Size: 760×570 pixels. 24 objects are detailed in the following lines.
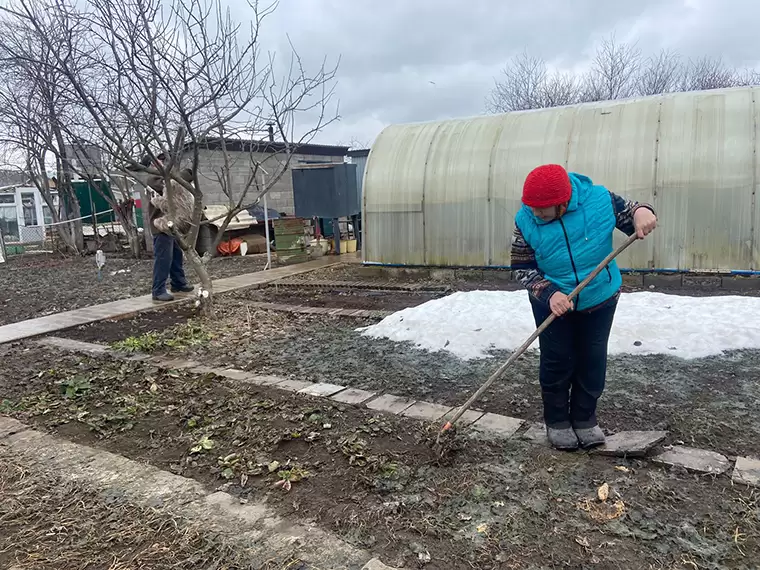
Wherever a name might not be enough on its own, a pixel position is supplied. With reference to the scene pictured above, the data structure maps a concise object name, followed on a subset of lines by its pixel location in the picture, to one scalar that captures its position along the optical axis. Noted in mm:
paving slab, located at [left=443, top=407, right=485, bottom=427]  3409
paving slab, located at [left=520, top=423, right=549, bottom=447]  3143
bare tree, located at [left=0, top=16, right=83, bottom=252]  11156
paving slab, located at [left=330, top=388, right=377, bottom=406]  3910
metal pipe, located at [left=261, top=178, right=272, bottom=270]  11499
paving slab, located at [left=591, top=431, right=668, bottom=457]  2896
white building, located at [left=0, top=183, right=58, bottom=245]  18797
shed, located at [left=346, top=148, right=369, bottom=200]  20216
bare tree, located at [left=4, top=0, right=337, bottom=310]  5441
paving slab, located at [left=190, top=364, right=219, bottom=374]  4730
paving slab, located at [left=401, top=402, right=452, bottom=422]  3561
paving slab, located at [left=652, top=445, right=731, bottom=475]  2746
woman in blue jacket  2723
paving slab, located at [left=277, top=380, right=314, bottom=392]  4203
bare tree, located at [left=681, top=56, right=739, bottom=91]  24016
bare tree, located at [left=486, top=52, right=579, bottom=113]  25766
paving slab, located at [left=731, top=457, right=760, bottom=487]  2594
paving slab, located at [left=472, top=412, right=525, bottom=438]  3281
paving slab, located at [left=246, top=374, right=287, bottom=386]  4359
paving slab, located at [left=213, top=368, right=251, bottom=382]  4531
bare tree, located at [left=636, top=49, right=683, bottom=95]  24328
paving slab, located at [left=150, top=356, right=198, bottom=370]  4895
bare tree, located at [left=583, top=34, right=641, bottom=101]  24375
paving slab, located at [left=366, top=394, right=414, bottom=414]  3723
